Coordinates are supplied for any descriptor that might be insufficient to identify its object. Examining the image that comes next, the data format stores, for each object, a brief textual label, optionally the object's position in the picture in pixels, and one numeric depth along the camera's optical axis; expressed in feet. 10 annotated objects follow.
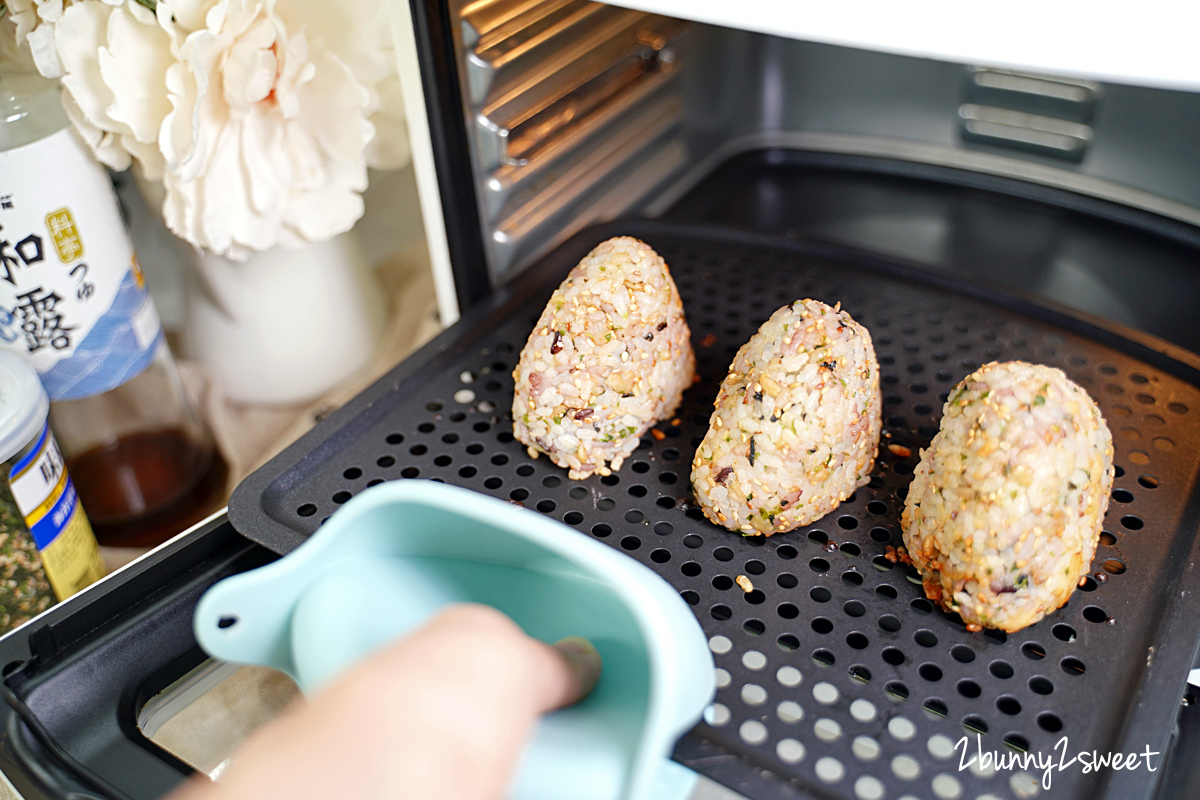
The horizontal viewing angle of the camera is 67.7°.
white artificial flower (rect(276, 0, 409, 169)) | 2.40
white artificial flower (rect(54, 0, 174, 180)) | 2.13
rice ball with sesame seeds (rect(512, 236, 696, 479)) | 2.14
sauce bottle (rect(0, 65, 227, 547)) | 2.19
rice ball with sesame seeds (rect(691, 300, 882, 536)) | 1.89
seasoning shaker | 2.02
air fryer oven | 1.69
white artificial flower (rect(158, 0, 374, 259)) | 2.18
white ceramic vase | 2.90
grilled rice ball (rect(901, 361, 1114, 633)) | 1.68
